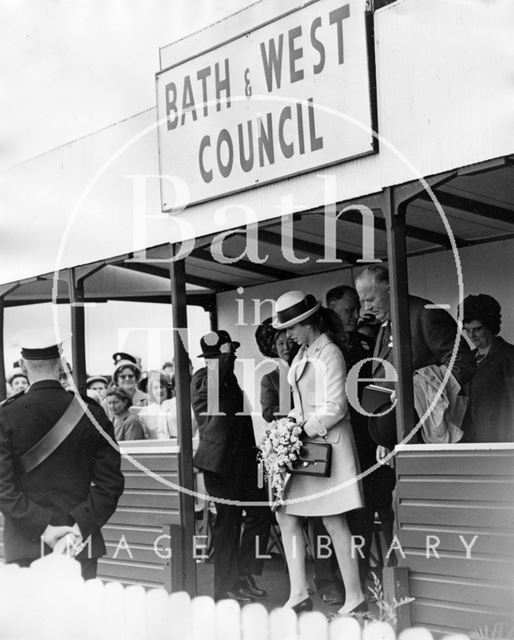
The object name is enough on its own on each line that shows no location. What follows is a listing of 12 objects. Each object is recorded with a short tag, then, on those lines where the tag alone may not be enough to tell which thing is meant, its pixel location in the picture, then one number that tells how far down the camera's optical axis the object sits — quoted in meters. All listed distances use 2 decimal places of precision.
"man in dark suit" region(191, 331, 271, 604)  7.09
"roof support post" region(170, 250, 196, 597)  7.10
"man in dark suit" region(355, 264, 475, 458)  5.79
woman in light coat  6.13
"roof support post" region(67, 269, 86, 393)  8.30
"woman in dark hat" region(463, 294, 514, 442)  6.16
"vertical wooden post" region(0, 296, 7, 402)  9.55
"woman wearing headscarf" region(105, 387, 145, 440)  9.30
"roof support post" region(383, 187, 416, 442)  5.58
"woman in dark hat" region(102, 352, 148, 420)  10.20
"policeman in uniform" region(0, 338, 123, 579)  5.64
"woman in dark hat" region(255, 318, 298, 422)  7.59
